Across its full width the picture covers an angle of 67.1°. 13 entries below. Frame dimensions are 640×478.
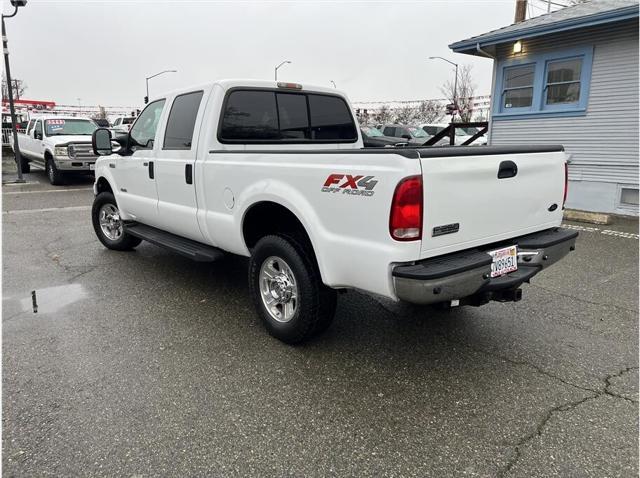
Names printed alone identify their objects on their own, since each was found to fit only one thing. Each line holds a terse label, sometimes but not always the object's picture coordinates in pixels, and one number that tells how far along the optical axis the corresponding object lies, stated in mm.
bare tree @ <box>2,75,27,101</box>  53912
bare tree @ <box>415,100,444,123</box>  59500
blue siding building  9367
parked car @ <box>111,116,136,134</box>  29359
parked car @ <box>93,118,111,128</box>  28825
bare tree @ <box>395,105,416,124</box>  61656
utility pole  19250
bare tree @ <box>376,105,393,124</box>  63438
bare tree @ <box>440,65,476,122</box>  47012
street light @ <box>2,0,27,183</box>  12438
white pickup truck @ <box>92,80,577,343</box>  2801
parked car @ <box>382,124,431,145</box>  21275
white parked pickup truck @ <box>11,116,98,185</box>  13648
